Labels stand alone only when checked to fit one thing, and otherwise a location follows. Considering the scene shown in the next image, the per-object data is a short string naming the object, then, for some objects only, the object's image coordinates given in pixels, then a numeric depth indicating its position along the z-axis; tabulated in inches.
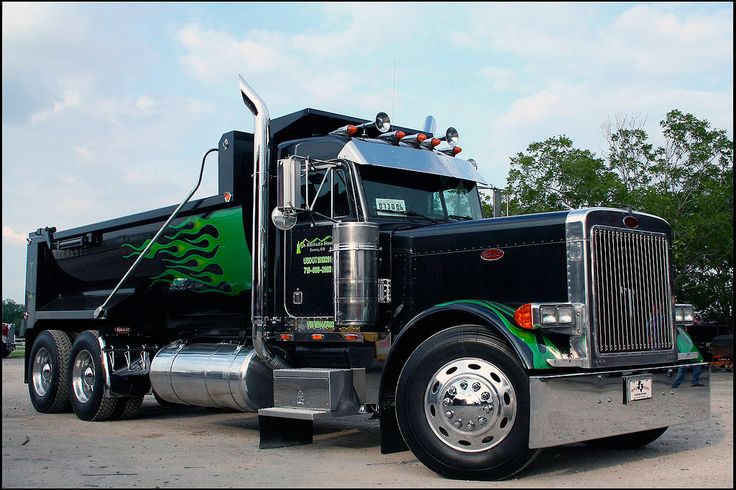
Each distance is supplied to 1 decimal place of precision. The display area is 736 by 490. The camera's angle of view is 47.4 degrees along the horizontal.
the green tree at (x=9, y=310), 1655.8
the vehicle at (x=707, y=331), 879.7
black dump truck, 248.2
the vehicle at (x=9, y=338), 707.4
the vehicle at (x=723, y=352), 784.9
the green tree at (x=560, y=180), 685.3
